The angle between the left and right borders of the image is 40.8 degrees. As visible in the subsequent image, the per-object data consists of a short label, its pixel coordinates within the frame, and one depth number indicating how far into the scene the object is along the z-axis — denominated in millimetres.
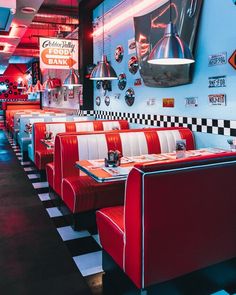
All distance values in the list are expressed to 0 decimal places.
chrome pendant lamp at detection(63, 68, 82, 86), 6950
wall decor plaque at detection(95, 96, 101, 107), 8459
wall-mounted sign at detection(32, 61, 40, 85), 17698
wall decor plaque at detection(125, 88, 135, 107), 6656
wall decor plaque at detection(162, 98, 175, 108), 5242
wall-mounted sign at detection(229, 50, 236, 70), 3834
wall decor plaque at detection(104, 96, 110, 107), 7881
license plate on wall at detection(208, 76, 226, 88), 4070
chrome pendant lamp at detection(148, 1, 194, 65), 3277
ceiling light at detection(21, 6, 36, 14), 7039
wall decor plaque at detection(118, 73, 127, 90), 6977
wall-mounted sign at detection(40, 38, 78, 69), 8133
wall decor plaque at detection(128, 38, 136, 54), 6510
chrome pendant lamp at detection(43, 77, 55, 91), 11672
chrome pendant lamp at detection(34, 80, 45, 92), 12931
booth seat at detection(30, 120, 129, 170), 5914
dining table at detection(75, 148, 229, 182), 2617
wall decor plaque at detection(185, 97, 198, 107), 4664
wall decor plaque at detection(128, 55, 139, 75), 6411
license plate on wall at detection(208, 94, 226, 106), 4086
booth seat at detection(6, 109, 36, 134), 12727
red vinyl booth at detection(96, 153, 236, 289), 2004
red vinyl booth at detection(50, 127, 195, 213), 3641
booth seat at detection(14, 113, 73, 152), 7645
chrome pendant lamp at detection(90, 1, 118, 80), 5590
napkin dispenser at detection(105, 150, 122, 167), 2992
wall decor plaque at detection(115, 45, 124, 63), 7102
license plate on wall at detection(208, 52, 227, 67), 4023
